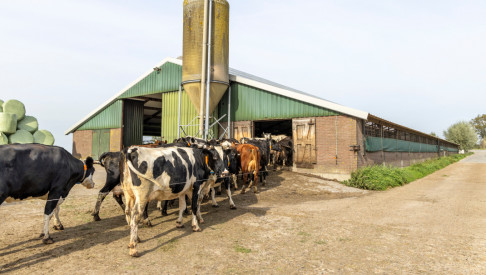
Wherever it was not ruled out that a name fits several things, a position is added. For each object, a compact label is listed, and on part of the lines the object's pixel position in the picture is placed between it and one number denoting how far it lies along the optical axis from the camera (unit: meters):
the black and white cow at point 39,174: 4.72
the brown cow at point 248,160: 10.86
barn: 14.59
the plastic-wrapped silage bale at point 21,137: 23.77
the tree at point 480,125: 108.38
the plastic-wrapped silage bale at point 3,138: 22.57
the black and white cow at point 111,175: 7.04
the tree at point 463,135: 77.56
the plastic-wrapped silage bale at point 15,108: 24.83
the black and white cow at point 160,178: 5.08
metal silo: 16.42
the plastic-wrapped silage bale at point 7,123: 23.03
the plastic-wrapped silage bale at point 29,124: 25.43
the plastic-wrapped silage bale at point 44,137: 25.95
